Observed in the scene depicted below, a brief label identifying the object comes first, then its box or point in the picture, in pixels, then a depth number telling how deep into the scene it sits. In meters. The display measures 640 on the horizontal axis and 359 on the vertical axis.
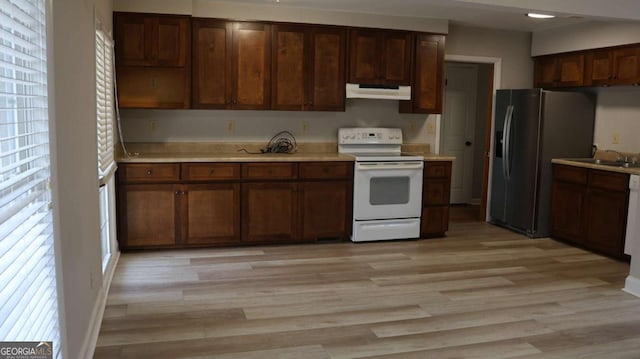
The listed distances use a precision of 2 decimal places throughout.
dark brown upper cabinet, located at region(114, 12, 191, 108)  4.80
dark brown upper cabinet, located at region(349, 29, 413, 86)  5.46
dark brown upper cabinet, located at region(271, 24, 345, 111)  5.28
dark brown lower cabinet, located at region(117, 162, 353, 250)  4.80
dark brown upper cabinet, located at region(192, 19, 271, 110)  5.07
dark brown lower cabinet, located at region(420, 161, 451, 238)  5.60
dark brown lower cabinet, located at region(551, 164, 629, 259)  4.96
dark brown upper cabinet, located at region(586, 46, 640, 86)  5.22
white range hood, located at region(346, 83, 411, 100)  5.48
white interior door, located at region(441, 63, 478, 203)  7.55
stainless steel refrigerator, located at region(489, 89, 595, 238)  5.71
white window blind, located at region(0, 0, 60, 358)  1.49
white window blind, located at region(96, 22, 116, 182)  3.70
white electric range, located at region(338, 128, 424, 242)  5.34
